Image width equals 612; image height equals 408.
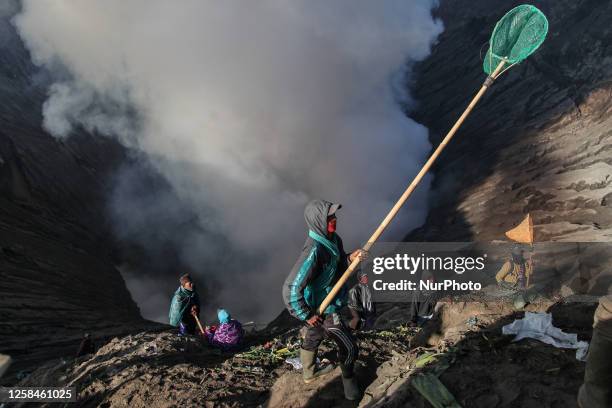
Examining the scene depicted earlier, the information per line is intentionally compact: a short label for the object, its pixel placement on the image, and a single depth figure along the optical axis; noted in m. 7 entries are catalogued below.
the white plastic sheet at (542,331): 3.51
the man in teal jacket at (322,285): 3.27
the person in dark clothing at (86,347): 7.38
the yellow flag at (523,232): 13.87
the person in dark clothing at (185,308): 7.16
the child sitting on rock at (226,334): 6.61
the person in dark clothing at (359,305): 6.81
